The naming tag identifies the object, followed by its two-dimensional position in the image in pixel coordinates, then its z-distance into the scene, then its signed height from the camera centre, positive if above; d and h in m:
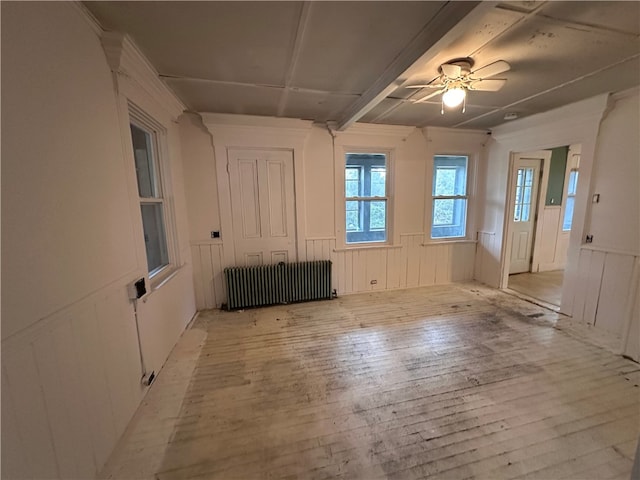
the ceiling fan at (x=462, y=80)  1.95 +0.97
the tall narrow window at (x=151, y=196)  2.39 +0.08
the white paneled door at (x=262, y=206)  3.46 -0.05
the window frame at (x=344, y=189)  3.74 +0.15
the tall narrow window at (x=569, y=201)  4.89 -0.09
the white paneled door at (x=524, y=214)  4.65 -0.31
